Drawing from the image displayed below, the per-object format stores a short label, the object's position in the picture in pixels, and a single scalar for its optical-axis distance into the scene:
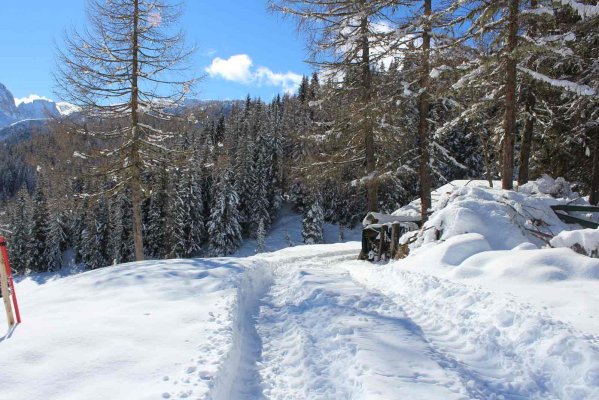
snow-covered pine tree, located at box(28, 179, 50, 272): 51.72
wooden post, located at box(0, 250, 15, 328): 5.04
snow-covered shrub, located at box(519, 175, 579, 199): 11.98
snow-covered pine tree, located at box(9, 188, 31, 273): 53.16
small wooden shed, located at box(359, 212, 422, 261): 12.76
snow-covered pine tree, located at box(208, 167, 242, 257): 47.44
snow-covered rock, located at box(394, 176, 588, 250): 9.44
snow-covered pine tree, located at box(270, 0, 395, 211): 13.91
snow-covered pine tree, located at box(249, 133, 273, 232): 54.78
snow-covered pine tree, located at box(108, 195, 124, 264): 49.06
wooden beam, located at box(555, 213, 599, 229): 10.05
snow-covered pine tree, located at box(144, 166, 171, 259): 47.75
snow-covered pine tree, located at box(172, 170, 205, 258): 46.03
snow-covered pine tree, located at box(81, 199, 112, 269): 51.34
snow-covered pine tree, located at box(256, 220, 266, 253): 48.50
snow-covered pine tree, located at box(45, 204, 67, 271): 52.78
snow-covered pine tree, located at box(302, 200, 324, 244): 48.50
